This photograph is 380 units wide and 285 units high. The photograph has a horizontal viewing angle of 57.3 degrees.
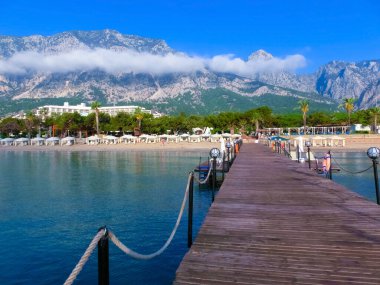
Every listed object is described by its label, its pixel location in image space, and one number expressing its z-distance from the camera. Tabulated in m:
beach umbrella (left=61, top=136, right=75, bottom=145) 90.50
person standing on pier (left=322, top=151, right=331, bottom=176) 24.89
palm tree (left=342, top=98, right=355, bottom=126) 103.19
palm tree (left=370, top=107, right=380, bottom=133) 97.34
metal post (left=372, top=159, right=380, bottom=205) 11.86
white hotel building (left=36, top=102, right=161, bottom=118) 196.51
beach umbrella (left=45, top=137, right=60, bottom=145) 92.28
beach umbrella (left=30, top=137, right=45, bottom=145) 93.40
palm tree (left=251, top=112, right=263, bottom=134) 108.21
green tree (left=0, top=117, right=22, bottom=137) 111.62
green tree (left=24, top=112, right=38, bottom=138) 109.23
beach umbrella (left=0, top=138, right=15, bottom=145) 94.26
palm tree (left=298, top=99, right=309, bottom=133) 101.38
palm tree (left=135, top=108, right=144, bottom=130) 108.94
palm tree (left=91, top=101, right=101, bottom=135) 99.88
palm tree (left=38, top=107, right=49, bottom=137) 121.66
